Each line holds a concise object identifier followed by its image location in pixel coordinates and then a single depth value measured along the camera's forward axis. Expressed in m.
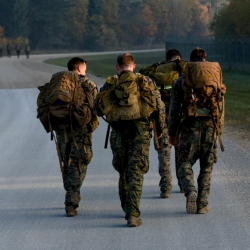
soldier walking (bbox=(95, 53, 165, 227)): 15.93
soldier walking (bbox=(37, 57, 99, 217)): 17.02
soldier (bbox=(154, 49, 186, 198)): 19.34
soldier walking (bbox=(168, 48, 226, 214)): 16.58
